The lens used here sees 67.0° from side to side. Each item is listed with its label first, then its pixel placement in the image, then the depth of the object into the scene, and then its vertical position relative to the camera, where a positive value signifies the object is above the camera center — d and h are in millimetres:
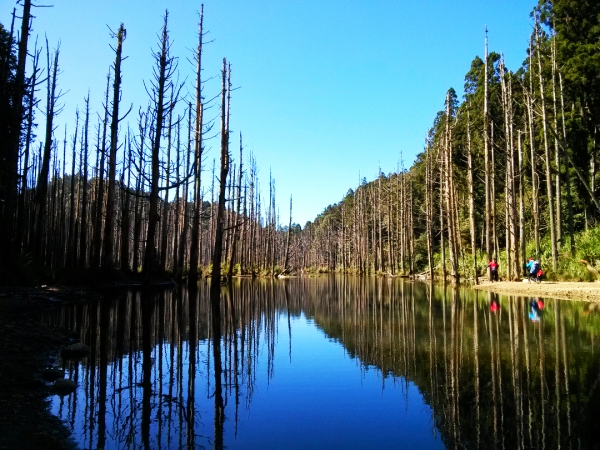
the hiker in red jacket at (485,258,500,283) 22531 -358
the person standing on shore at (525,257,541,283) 19016 -270
